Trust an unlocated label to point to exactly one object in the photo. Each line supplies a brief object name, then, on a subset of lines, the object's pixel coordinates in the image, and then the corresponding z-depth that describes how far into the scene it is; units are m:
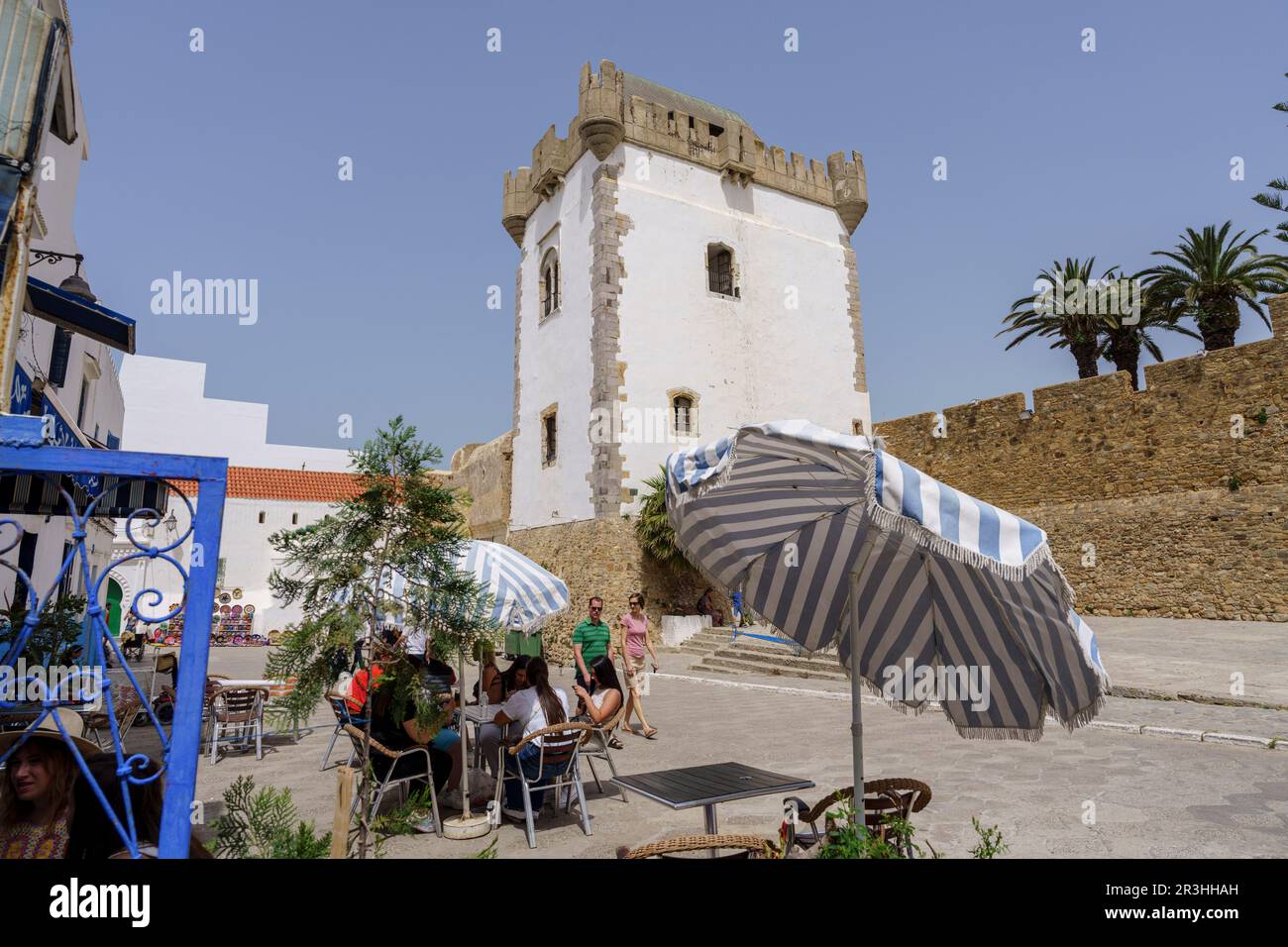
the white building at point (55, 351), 6.34
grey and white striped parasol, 2.62
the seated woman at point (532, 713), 5.08
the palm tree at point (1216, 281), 19.47
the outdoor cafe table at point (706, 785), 3.48
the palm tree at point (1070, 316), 22.67
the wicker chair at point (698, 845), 2.81
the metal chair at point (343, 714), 5.06
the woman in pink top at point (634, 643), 8.31
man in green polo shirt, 8.13
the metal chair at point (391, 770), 4.71
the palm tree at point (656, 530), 16.67
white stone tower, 18.22
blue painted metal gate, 2.12
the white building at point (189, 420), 42.06
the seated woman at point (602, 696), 5.86
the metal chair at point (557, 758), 4.77
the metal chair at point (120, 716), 6.48
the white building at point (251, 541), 28.11
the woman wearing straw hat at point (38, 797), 2.69
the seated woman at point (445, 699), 4.44
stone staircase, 12.65
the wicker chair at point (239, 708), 7.23
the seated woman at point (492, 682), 7.18
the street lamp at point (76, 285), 7.80
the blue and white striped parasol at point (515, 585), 6.20
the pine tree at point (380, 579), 3.76
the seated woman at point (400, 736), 4.66
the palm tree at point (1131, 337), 21.67
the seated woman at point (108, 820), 2.80
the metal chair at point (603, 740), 5.43
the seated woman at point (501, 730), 5.57
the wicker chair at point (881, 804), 3.36
